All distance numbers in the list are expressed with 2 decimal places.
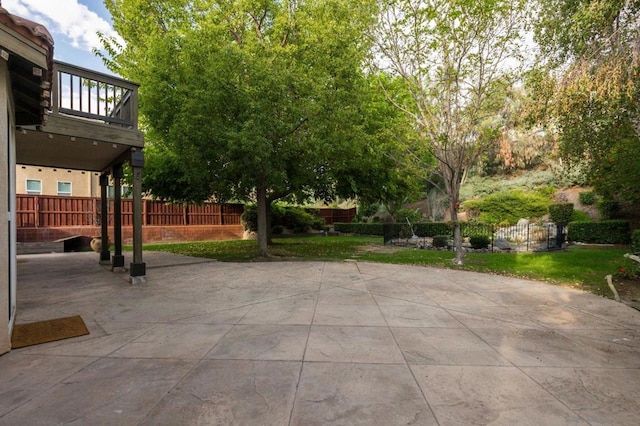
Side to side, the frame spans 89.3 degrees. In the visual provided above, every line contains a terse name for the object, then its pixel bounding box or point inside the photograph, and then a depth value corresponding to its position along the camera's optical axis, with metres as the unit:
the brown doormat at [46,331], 3.91
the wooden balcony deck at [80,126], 6.15
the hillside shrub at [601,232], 13.45
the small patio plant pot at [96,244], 13.31
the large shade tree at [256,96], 9.52
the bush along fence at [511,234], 13.73
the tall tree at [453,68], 9.76
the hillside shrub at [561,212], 20.20
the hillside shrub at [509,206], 22.33
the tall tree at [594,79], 6.57
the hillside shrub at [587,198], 20.73
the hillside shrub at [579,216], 20.41
